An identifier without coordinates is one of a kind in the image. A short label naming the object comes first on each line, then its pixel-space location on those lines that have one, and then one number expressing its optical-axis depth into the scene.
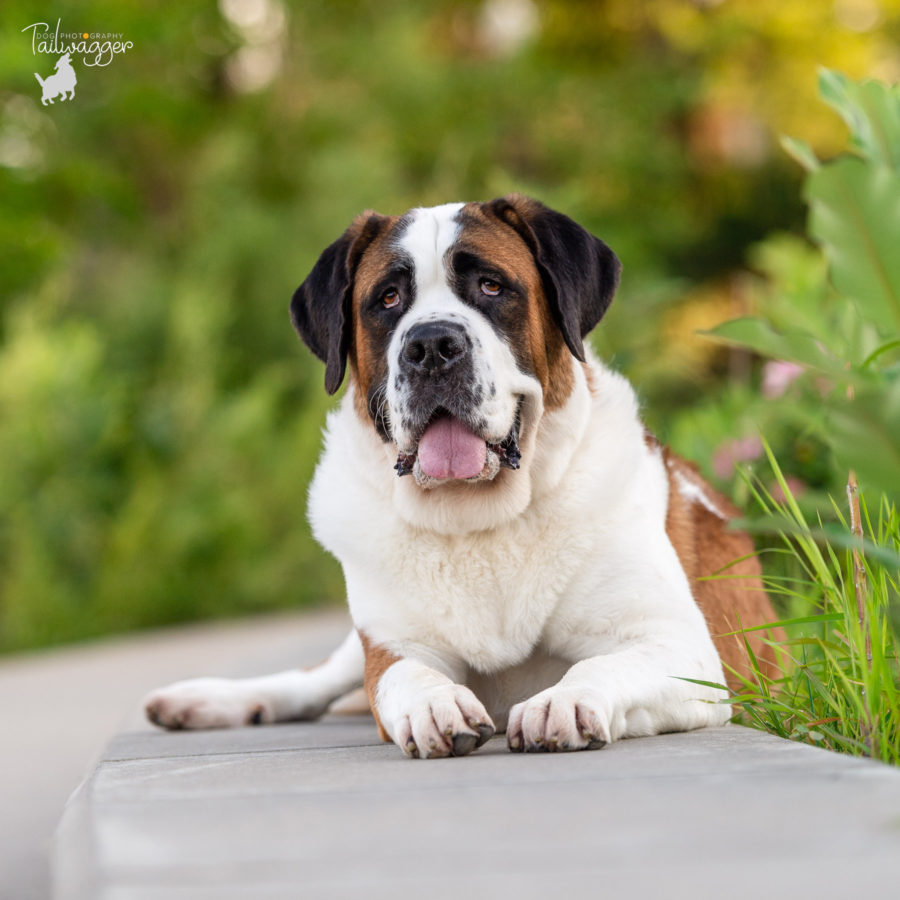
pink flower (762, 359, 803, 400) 5.77
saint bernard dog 3.25
